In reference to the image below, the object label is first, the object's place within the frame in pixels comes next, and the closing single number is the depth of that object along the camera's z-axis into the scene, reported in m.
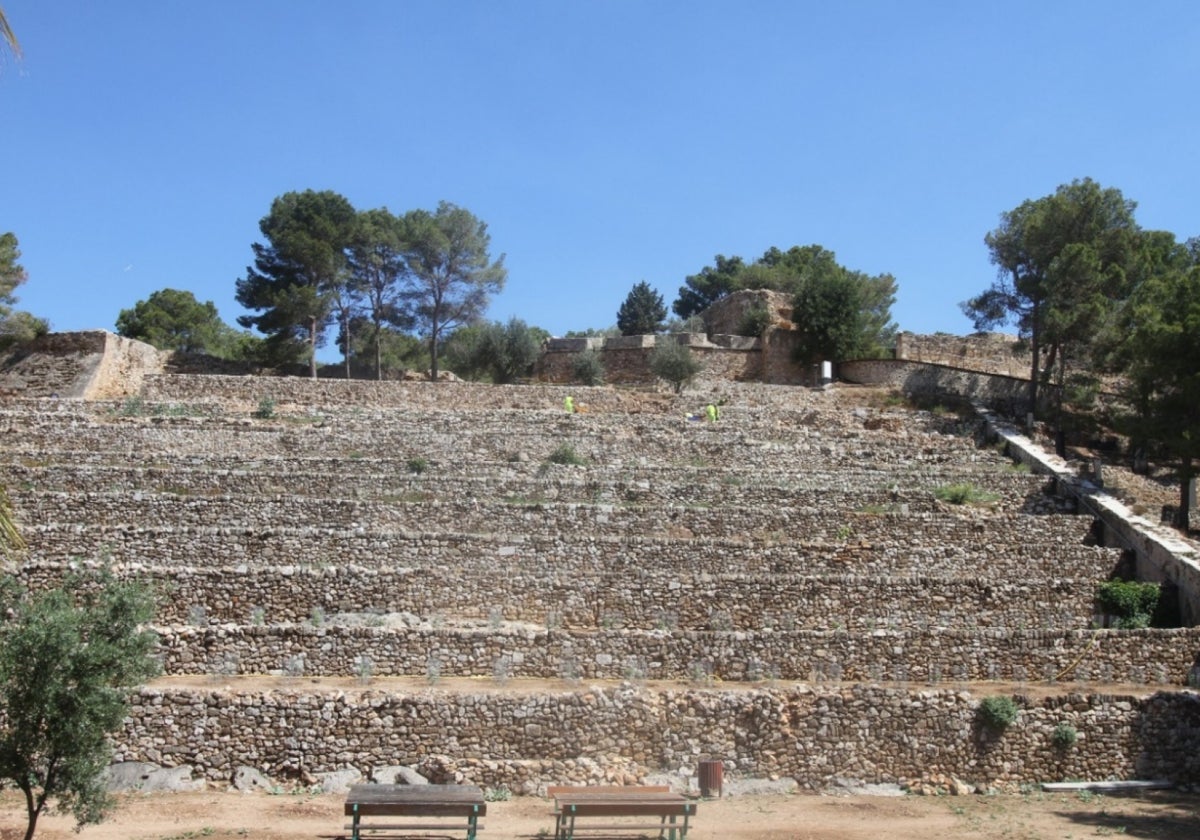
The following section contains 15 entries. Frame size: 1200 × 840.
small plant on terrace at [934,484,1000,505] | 23.19
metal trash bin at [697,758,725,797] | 14.06
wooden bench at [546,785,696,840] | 11.76
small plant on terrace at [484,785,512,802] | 13.61
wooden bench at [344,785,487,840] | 11.44
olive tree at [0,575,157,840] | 10.04
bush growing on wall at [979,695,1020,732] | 14.81
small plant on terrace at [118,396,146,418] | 27.58
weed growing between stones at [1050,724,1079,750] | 15.03
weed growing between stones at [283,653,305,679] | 14.95
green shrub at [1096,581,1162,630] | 18.69
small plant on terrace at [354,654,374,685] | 14.87
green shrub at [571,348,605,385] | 38.41
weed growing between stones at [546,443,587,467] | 25.22
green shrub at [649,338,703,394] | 37.00
